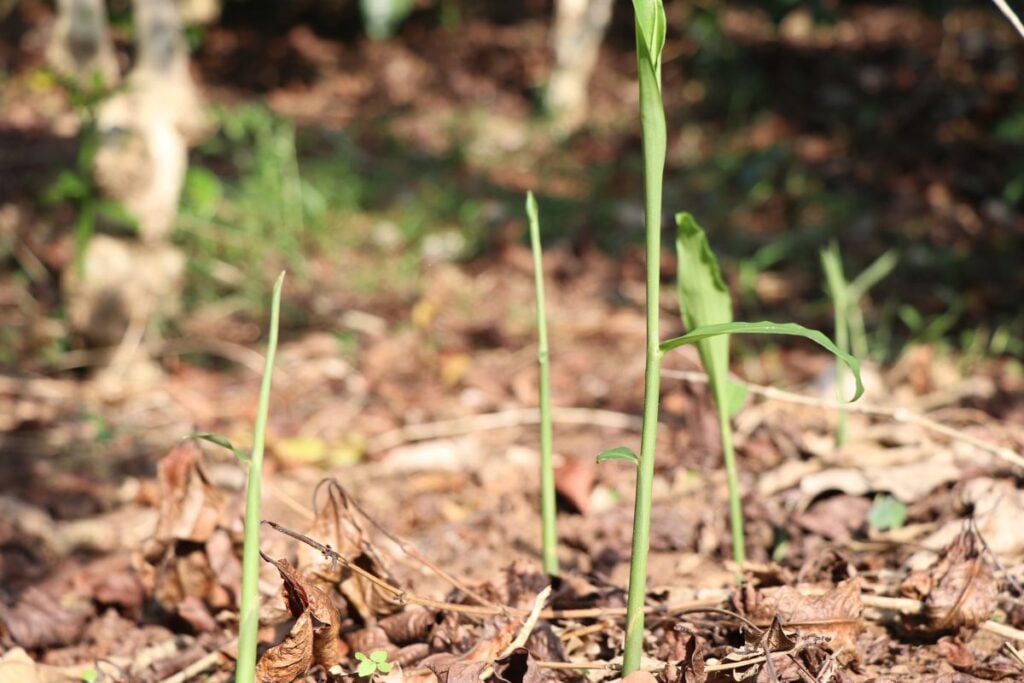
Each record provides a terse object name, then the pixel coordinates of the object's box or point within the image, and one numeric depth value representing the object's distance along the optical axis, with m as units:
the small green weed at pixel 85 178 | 3.17
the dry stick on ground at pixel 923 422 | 2.39
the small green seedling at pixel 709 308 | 2.35
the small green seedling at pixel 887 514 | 2.56
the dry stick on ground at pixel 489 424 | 3.17
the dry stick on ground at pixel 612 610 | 2.29
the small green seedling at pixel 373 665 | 2.25
